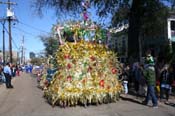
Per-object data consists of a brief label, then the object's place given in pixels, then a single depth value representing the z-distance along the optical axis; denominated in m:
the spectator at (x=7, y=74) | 11.32
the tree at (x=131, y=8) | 9.18
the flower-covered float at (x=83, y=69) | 6.06
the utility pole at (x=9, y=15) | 22.55
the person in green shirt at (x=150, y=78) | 5.76
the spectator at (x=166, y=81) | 6.43
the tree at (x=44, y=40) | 27.04
